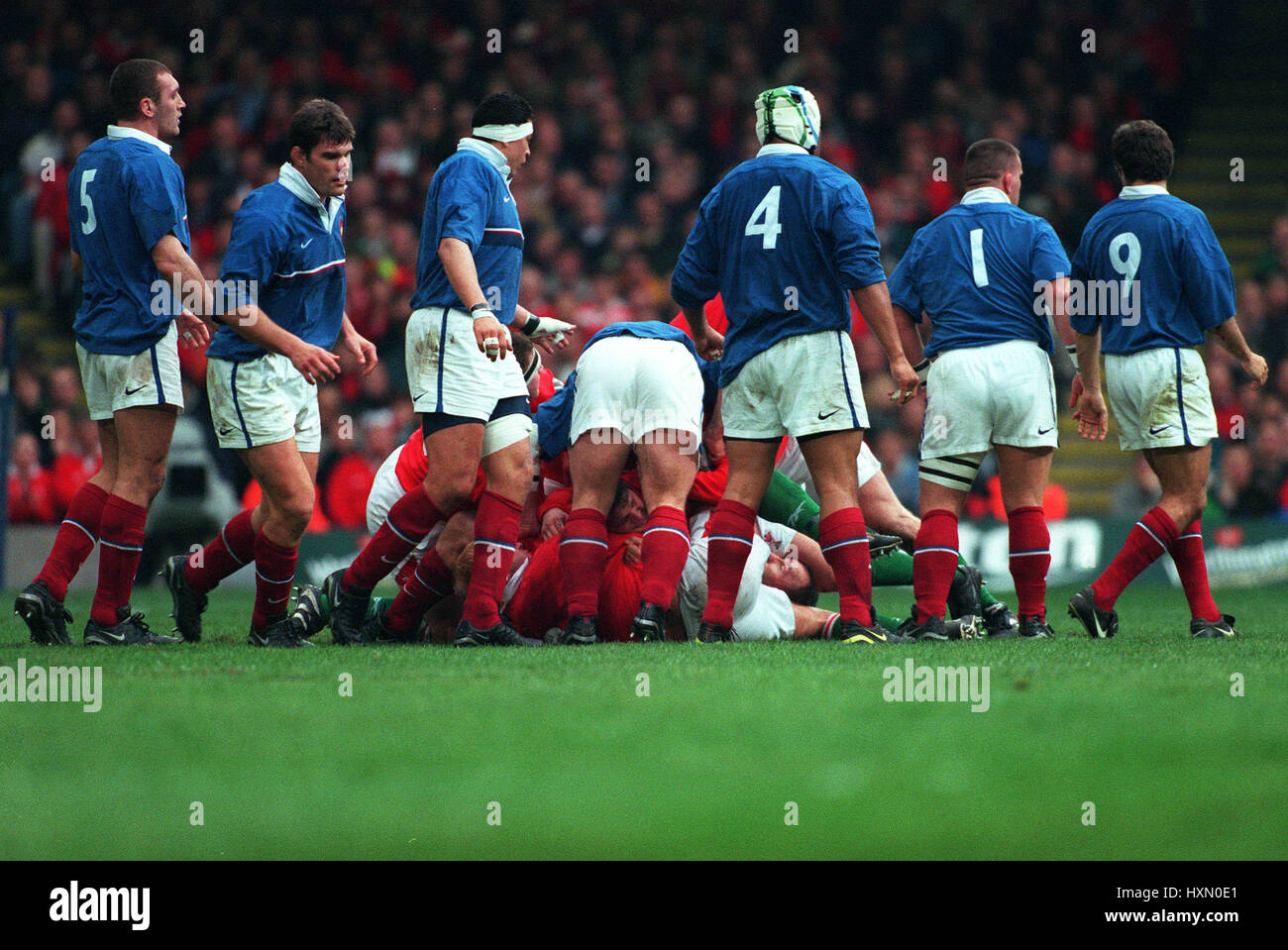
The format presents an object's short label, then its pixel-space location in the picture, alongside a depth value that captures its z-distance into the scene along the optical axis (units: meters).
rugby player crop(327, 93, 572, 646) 11.34
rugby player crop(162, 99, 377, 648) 11.15
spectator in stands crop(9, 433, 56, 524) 21.67
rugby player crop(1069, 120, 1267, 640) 11.65
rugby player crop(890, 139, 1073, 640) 11.60
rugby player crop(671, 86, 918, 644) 10.92
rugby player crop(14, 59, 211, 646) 11.27
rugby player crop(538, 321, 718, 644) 11.53
